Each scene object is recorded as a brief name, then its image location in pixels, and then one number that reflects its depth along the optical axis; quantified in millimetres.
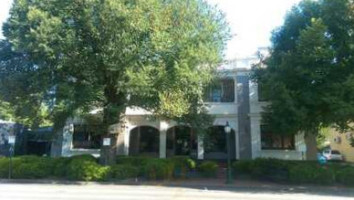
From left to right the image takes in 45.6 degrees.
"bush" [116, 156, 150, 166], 26562
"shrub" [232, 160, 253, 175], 26359
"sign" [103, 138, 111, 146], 25380
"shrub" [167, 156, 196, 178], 26062
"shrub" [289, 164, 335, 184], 22688
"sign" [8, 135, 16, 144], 25528
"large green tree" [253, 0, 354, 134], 21906
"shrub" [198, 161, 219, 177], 26484
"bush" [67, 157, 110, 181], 23797
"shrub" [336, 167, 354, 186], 22391
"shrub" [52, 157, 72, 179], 25055
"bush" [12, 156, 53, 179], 24703
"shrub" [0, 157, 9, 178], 25062
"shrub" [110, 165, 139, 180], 24059
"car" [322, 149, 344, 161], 45156
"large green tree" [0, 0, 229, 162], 22375
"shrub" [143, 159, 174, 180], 24594
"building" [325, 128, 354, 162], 47131
